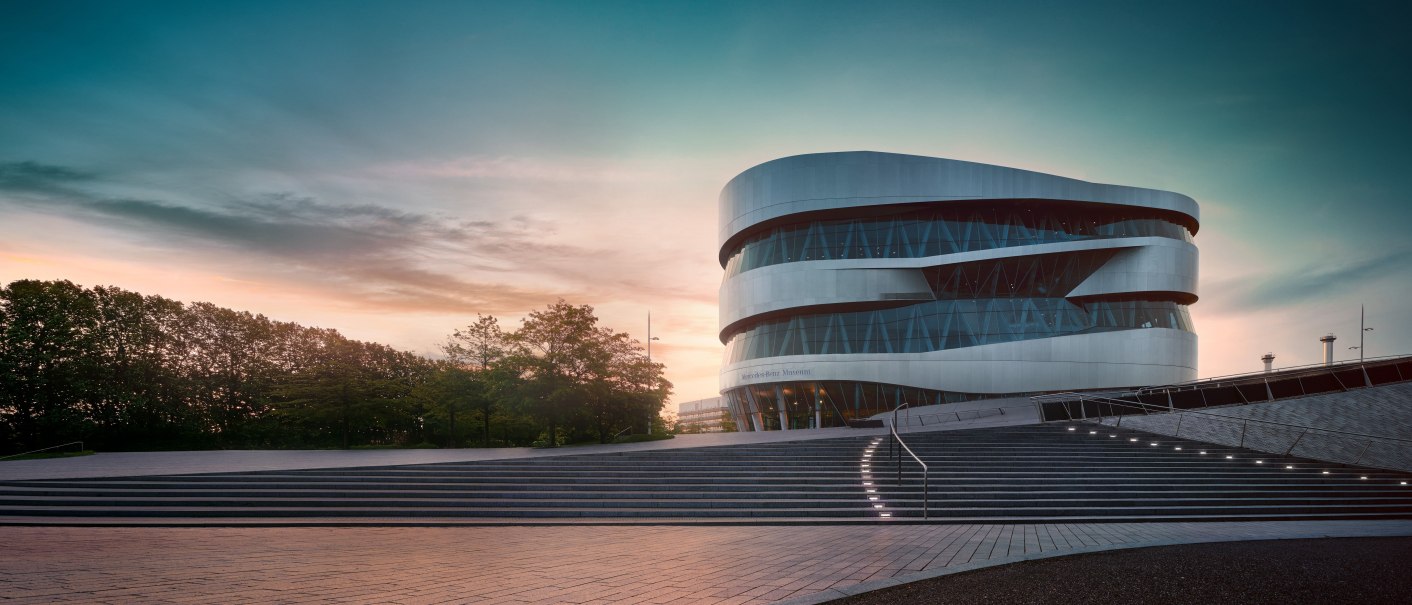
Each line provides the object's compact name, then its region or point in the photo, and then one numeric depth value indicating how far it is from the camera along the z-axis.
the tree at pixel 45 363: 37.94
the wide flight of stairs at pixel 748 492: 16.20
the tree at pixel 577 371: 34.44
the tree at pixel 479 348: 42.91
